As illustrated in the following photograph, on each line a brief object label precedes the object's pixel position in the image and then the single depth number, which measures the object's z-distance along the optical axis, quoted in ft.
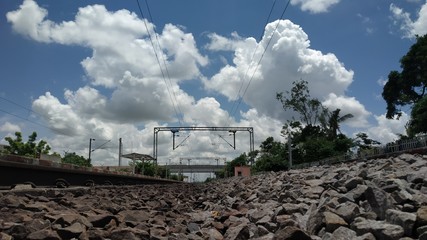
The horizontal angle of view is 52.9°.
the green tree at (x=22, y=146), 124.88
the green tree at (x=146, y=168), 227.59
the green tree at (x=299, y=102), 174.09
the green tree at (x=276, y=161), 163.13
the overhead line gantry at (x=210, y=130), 145.17
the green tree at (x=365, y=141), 164.66
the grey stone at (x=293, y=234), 12.75
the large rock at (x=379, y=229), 11.64
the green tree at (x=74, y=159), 206.32
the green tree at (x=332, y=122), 168.86
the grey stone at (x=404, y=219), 11.78
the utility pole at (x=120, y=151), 179.87
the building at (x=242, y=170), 173.06
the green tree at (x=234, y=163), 273.79
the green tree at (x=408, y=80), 126.82
